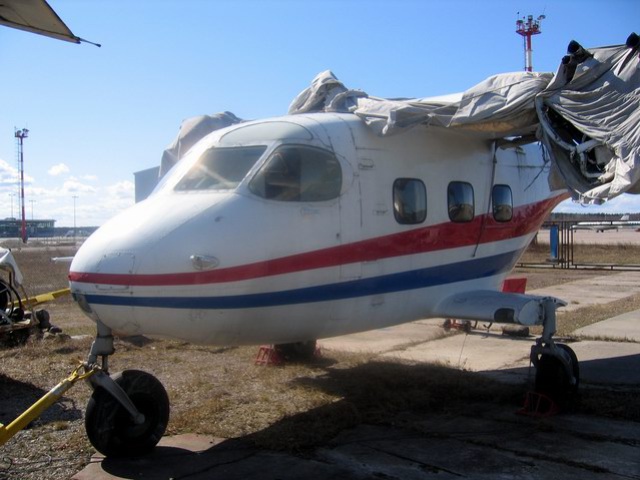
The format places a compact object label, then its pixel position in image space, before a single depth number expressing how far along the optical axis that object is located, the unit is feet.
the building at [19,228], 455.22
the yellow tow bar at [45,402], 16.96
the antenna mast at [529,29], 113.80
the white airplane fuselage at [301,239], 17.88
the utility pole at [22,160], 244.63
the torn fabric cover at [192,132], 28.22
